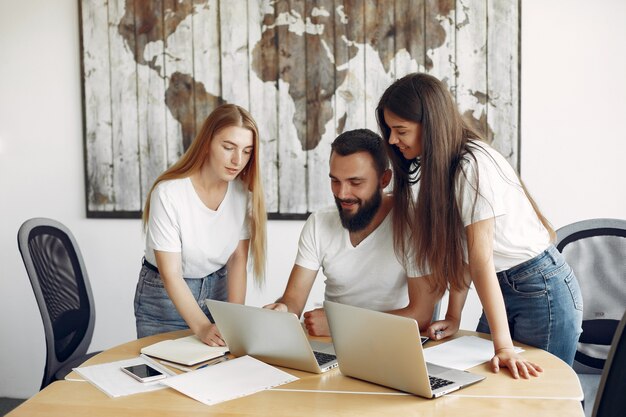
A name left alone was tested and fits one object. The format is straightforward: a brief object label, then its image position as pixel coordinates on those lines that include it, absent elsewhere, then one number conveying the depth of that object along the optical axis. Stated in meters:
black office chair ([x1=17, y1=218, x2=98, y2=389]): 2.40
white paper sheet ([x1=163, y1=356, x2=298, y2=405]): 1.61
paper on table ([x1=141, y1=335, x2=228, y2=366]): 1.86
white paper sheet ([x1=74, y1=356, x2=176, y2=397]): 1.66
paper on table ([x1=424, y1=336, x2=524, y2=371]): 1.79
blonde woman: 2.23
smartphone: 1.72
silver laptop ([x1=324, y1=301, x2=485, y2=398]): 1.51
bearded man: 2.25
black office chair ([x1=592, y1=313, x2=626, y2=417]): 1.12
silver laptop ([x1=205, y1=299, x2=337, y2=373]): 1.71
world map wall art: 3.07
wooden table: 1.49
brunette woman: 1.81
